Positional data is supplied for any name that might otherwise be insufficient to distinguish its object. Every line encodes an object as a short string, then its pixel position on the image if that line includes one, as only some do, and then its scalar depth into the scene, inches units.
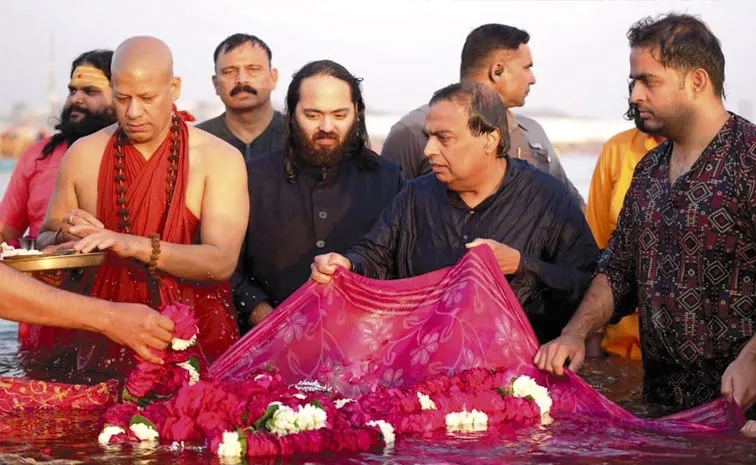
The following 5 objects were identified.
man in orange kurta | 307.7
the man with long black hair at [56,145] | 331.3
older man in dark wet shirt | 244.7
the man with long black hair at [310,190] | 283.3
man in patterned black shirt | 216.4
